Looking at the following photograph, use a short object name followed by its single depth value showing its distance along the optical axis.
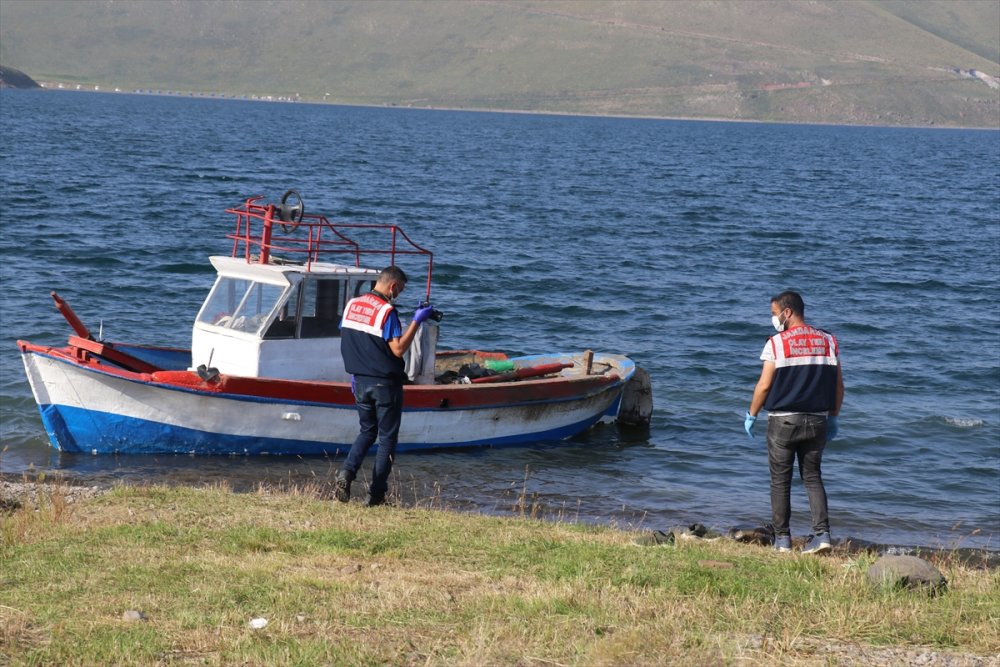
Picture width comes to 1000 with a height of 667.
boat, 15.45
